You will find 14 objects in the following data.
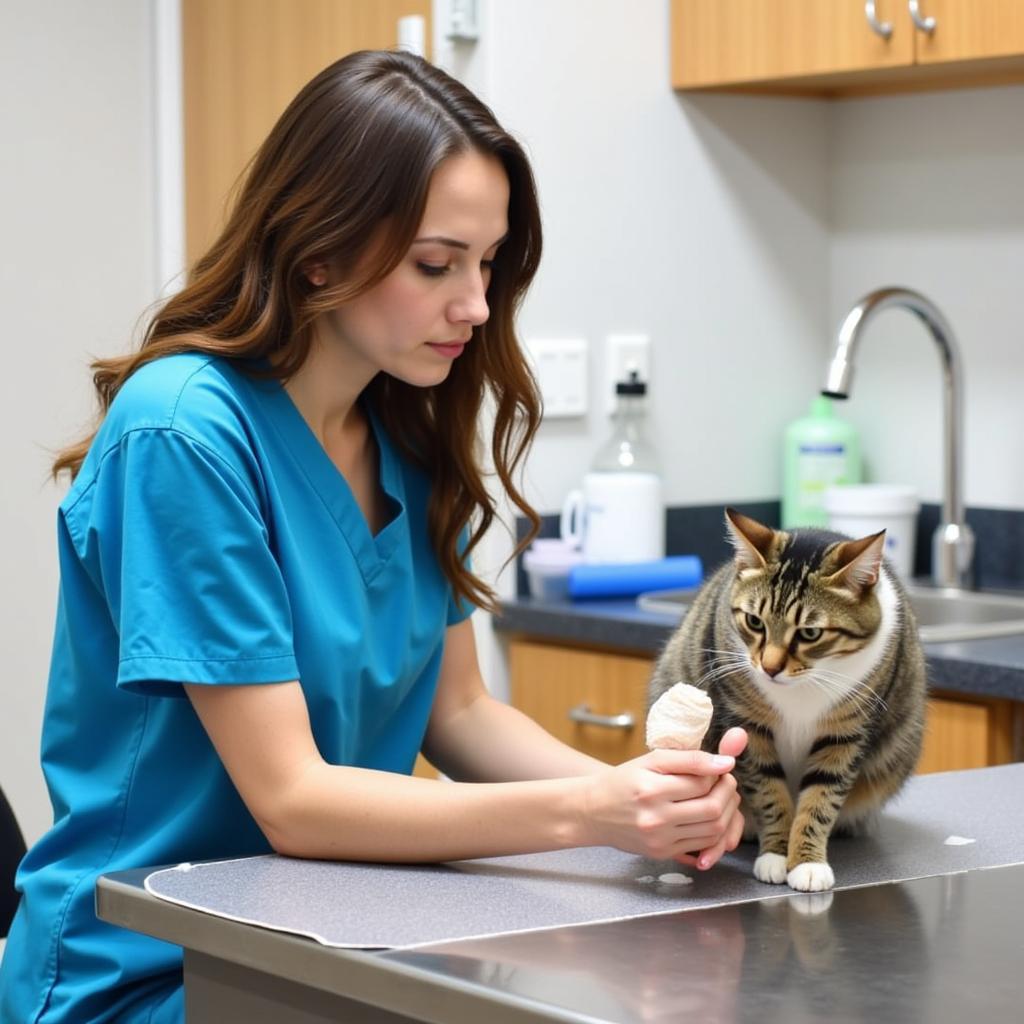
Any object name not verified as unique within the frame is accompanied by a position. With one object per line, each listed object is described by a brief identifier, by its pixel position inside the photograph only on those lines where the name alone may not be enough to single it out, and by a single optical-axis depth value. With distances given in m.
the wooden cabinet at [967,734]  2.13
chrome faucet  2.72
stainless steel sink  2.54
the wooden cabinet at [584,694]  2.45
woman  1.28
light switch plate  2.68
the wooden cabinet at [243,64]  2.85
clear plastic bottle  2.69
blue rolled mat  2.58
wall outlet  2.77
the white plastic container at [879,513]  2.78
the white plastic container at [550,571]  2.58
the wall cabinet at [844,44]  2.44
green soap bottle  2.90
